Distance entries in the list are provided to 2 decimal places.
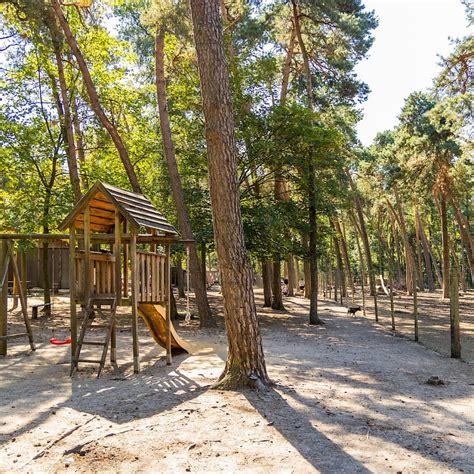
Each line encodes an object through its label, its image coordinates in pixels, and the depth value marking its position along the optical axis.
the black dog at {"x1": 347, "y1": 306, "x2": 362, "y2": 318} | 19.56
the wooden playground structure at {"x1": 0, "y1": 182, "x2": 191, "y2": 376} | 8.01
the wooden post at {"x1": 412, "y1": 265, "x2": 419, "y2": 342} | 12.47
